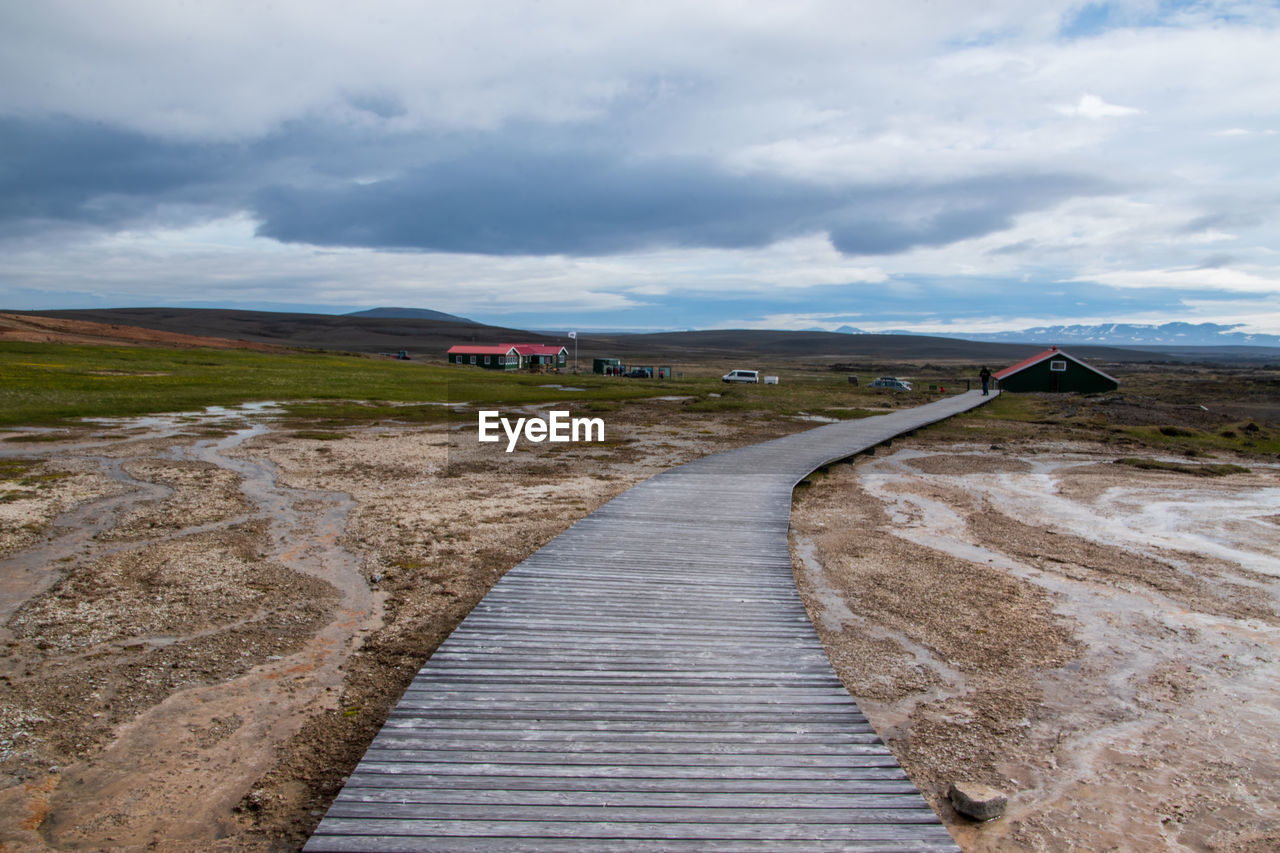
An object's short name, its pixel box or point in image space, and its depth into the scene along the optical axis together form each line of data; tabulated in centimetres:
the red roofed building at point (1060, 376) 5534
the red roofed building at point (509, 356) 8825
